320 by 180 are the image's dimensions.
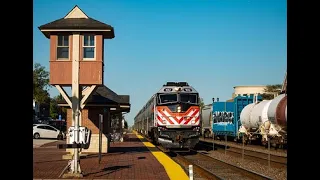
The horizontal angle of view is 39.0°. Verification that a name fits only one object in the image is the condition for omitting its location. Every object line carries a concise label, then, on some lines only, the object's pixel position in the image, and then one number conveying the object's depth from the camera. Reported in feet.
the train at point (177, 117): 78.12
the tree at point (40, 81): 239.81
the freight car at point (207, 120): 147.02
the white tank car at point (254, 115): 88.06
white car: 142.84
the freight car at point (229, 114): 116.47
